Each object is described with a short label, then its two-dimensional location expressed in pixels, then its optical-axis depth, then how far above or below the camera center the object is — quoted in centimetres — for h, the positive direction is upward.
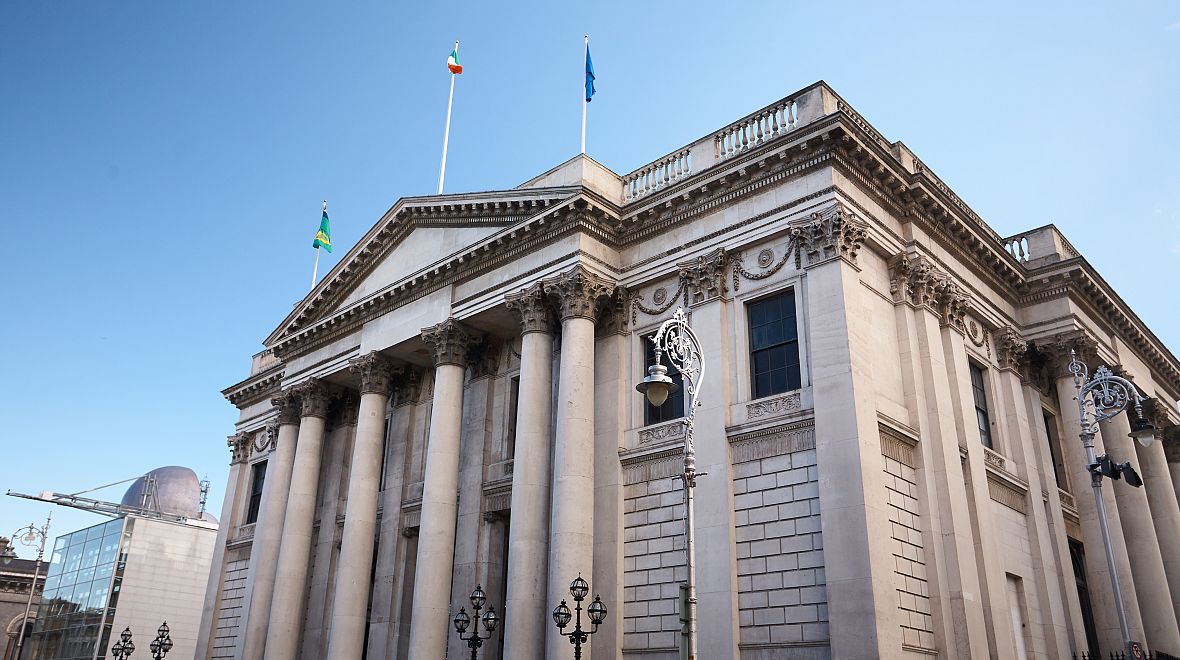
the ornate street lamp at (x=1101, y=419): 1742 +567
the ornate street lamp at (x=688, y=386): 1368 +504
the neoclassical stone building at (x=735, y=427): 2061 +758
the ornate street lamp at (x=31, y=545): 7331 +1210
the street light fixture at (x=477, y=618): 2145 +228
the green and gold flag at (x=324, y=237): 3947 +1918
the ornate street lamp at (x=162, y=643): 3238 +239
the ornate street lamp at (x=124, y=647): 3409 +240
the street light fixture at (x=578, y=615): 1894 +218
